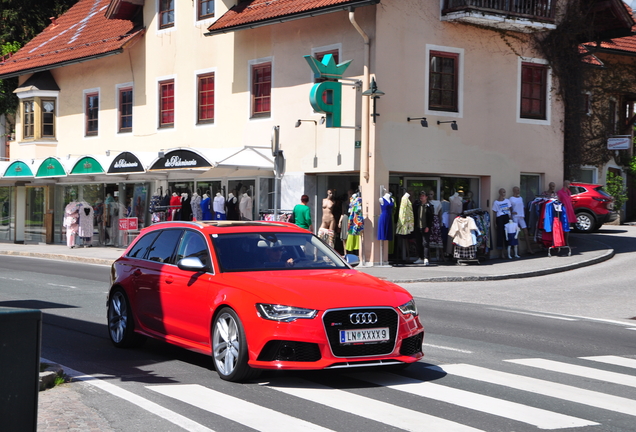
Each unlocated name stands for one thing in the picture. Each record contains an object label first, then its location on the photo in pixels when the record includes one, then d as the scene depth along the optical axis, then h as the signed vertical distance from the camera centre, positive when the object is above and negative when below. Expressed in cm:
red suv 2867 -18
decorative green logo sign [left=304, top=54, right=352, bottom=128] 2195 +272
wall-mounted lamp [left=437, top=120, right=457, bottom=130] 2314 +198
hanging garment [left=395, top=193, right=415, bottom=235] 2192 -59
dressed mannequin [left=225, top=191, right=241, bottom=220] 2572 -49
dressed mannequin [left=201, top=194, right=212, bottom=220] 2648 -55
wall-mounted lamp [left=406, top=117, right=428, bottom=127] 2258 +203
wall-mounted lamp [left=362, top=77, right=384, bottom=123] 2130 +262
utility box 407 -89
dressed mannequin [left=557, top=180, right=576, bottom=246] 2386 -13
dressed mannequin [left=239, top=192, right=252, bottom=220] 2531 -44
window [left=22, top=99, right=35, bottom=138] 3506 +300
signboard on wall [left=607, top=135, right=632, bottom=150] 2594 +171
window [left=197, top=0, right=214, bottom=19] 2762 +611
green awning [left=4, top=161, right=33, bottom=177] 3234 +74
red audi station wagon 731 -103
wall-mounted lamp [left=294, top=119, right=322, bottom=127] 2370 +203
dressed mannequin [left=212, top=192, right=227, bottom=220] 2581 -45
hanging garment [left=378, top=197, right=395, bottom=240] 2184 -67
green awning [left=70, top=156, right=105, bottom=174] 2831 +80
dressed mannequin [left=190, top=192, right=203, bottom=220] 2698 -47
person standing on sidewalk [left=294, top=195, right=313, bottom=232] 2162 -57
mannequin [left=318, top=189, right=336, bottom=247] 2283 -73
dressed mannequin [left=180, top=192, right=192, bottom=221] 2739 -54
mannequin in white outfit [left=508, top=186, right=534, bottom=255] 2364 -36
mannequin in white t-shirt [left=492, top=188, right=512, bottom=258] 2350 -47
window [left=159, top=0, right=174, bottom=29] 2948 +633
